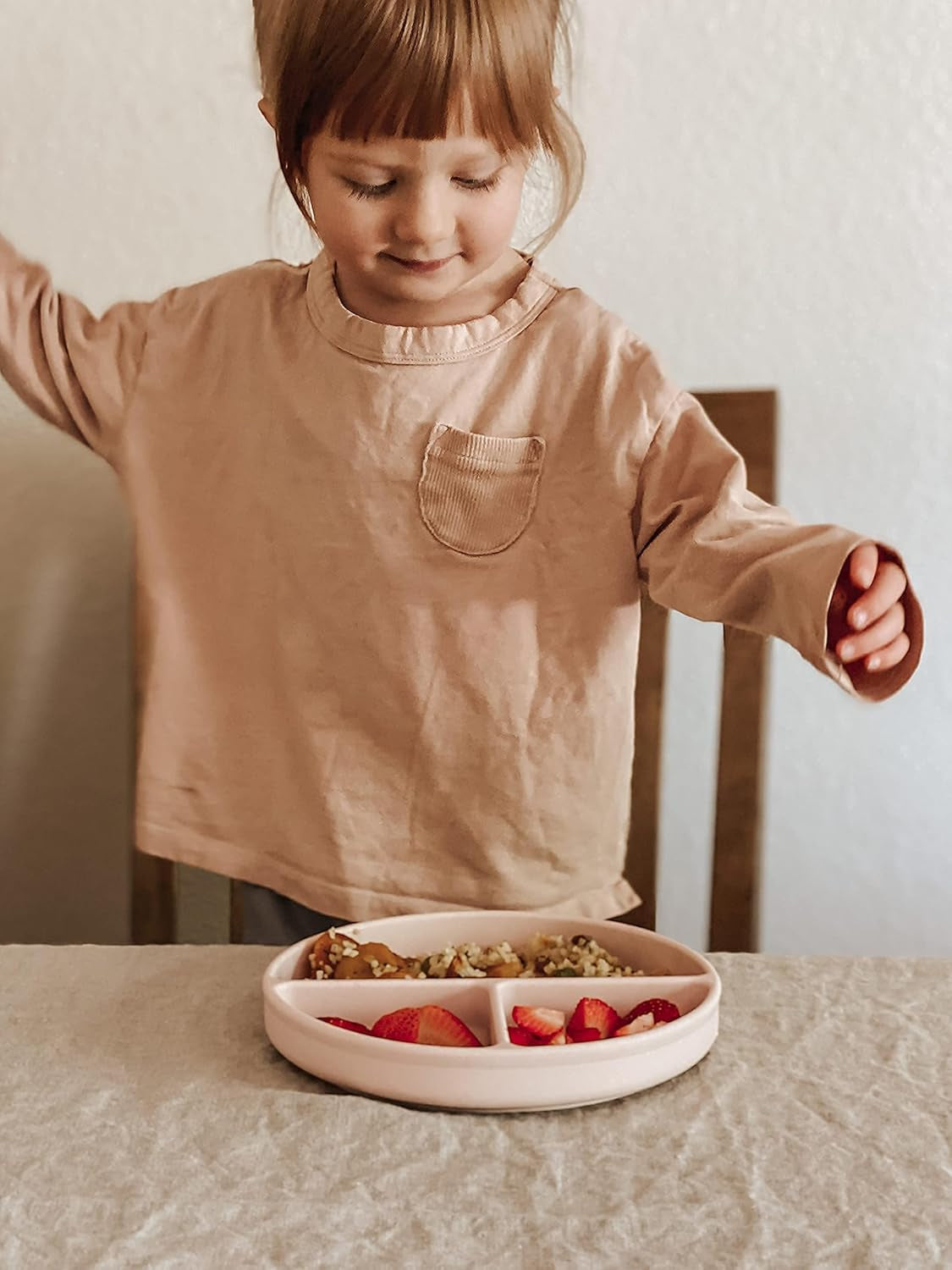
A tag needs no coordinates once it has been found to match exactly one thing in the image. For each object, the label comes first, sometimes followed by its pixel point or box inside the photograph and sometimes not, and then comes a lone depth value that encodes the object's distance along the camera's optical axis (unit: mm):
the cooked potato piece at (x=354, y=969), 629
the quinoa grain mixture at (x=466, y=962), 636
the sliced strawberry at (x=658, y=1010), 587
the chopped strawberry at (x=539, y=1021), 577
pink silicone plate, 525
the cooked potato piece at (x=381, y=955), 643
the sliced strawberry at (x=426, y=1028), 565
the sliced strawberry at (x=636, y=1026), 576
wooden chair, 952
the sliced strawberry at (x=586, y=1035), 572
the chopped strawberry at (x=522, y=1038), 574
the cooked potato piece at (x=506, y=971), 637
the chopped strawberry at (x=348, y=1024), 585
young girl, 806
